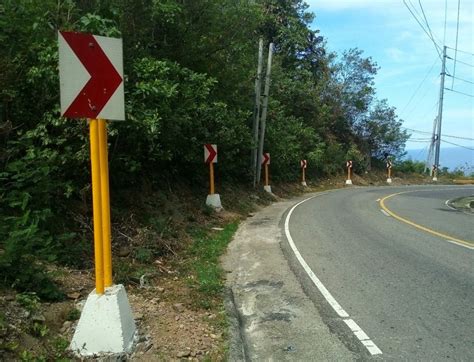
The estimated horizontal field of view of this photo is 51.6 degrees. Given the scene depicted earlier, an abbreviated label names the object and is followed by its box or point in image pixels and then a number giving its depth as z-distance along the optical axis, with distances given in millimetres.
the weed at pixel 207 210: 15990
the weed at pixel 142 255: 8590
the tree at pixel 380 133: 50281
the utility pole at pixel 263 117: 25922
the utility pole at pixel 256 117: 24394
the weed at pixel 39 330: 4789
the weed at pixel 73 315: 5438
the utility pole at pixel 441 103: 49844
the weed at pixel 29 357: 4219
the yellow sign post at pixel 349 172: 42778
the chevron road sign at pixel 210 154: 16969
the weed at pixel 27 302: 5145
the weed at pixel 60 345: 4634
